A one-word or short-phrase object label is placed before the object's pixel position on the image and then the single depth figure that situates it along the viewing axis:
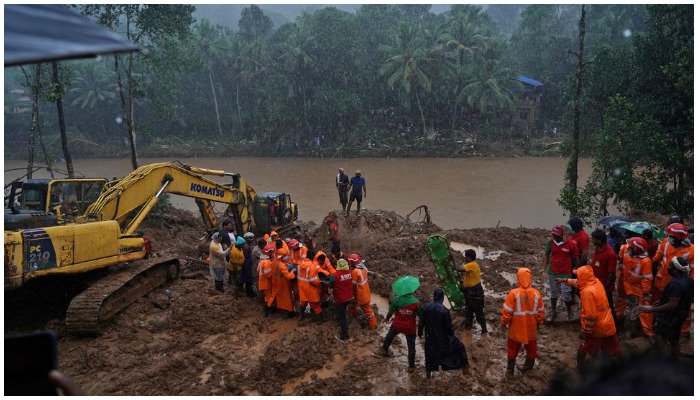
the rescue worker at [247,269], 10.48
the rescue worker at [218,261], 10.54
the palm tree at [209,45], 46.09
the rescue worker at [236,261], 10.54
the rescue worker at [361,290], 8.83
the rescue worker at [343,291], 8.55
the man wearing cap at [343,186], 15.86
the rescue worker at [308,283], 9.04
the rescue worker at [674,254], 7.25
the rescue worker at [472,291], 8.43
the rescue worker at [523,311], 6.86
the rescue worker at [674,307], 6.48
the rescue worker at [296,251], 10.02
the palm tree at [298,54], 40.69
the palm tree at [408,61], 38.25
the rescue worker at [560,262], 8.53
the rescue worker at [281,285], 9.39
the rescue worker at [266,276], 9.52
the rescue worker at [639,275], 7.51
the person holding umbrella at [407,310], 7.38
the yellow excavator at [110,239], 8.48
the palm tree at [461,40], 39.25
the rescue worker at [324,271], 9.12
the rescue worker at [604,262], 7.88
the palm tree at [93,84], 46.41
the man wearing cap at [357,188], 15.44
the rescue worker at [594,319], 6.29
